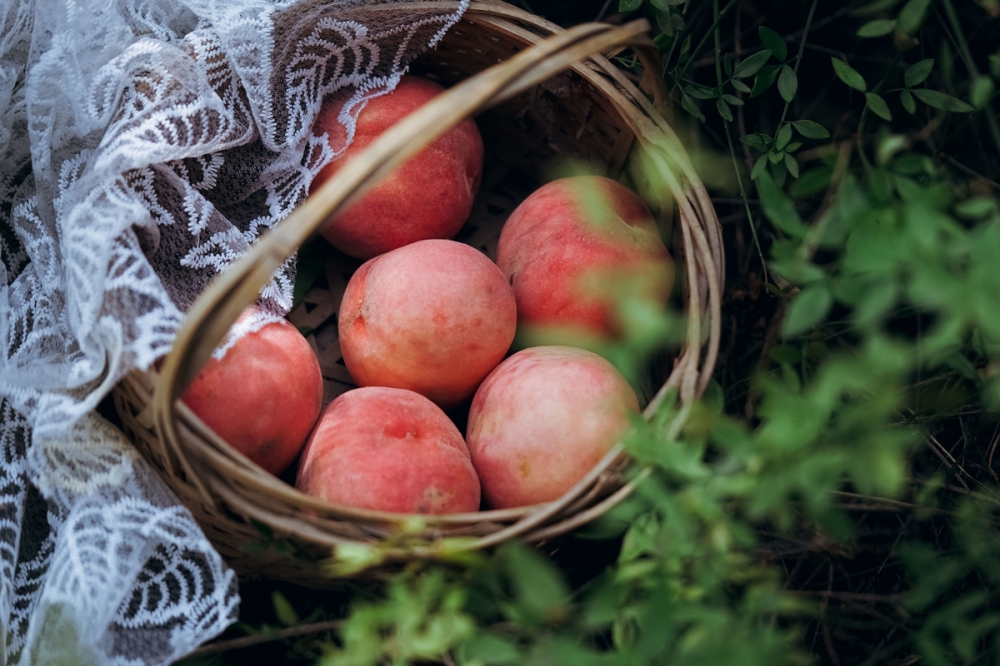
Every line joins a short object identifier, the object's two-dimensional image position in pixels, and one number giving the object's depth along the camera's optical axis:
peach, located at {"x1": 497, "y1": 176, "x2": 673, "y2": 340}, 0.65
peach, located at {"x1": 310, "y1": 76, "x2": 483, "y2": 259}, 0.66
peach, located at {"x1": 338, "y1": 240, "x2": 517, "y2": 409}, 0.63
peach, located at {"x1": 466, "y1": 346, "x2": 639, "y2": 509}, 0.61
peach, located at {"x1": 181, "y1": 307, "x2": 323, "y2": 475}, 0.59
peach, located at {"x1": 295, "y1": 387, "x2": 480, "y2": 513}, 0.59
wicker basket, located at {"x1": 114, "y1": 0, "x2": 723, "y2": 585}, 0.52
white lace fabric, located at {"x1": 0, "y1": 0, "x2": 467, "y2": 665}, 0.57
